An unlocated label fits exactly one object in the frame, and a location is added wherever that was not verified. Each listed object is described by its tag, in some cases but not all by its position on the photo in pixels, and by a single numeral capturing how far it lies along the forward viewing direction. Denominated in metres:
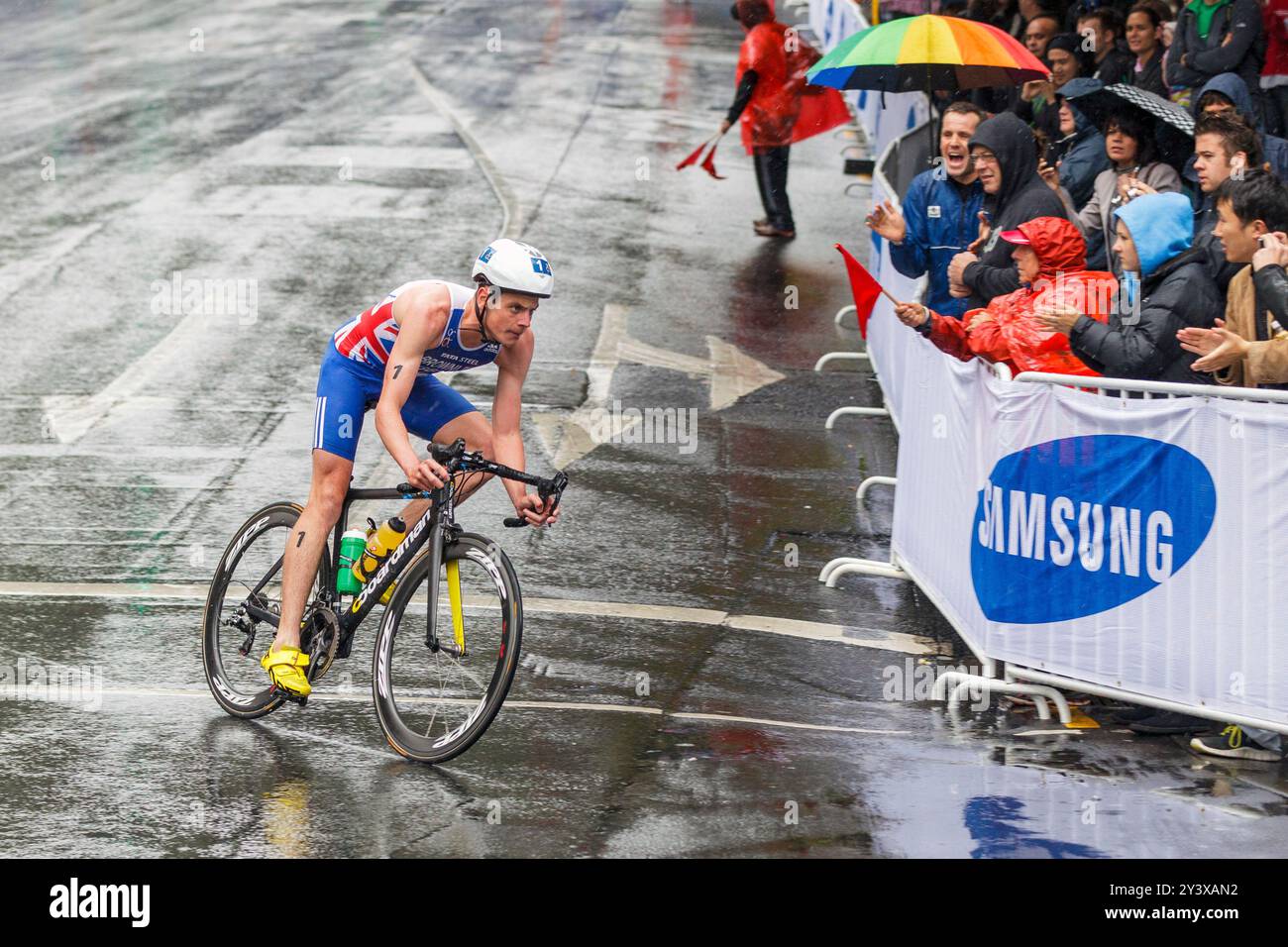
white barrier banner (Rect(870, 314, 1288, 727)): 13.62
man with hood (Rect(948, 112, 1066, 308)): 19.06
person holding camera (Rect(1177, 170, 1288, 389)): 14.09
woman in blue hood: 14.98
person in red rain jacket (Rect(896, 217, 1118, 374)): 16.06
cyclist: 12.90
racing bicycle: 12.78
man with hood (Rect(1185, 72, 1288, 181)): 19.02
